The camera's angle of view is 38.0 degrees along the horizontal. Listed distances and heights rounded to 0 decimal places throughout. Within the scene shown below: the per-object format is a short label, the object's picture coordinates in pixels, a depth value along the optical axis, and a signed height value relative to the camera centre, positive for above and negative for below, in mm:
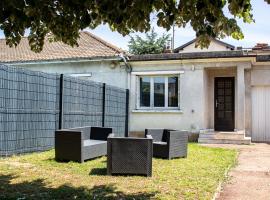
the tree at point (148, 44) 41500 +7837
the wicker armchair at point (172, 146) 11000 -810
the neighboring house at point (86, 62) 19784 +2776
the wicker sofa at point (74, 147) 10055 -818
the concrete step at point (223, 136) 17692 -804
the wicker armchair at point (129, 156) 8406 -845
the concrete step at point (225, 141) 17391 -1024
